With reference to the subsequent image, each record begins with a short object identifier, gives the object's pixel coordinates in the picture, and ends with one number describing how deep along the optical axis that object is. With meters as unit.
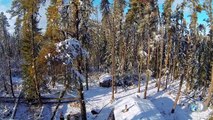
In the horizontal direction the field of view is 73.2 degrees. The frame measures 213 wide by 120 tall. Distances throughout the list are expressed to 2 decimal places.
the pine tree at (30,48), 13.34
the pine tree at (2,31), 19.99
